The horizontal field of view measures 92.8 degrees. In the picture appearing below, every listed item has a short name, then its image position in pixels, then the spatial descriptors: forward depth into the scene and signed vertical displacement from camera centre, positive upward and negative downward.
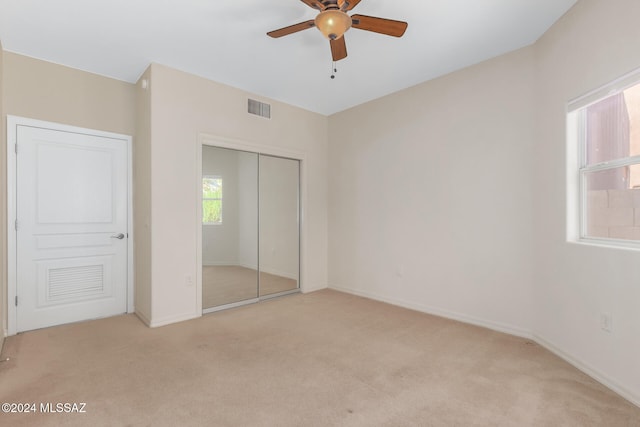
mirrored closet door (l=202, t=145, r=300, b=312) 3.74 -0.17
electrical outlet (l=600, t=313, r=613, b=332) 2.08 -0.76
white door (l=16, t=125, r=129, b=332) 3.10 -0.12
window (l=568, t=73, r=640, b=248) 2.05 +0.36
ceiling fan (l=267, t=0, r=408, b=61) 1.93 +1.30
